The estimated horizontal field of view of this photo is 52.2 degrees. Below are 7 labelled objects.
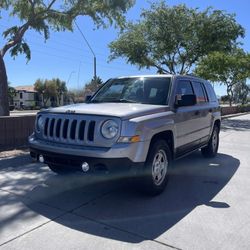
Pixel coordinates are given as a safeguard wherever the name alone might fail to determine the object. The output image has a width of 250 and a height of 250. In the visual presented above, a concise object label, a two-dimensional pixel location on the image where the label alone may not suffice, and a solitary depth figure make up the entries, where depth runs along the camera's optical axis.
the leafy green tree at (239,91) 54.58
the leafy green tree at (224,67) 20.07
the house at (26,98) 58.64
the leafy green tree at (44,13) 9.39
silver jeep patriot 3.43
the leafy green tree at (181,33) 17.33
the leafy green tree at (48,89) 58.37
